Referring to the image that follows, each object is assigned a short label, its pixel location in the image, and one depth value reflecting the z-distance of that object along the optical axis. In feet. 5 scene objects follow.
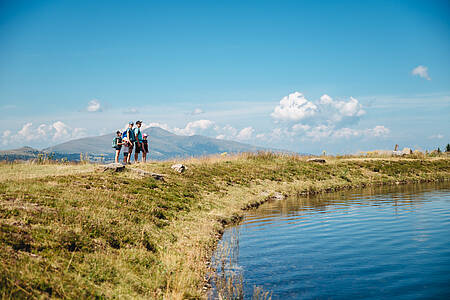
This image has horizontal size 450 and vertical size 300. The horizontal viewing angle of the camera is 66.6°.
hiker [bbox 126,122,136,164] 101.09
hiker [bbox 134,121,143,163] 103.09
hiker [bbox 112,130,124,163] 101.27
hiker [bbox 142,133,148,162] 107.42
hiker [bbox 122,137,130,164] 100.61
